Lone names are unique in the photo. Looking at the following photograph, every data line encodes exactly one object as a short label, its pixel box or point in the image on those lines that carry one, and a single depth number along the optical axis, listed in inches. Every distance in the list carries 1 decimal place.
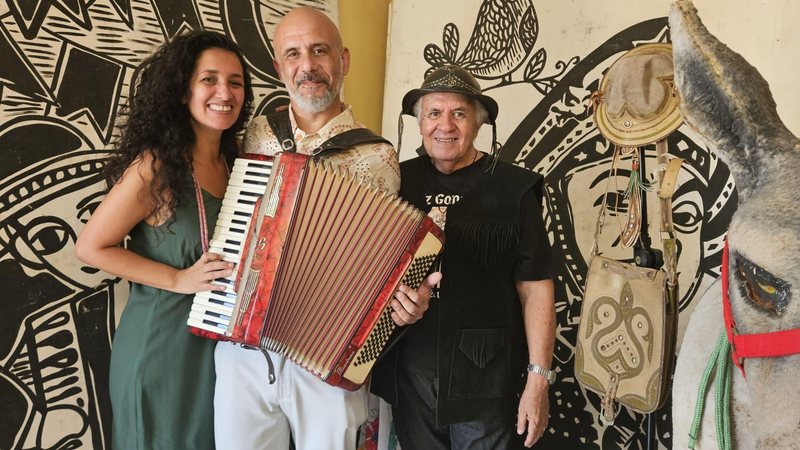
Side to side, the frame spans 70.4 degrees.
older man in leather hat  64.8
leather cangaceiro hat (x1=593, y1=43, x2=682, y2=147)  61.8
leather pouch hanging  65.1
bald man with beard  61.2
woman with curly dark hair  59.9
